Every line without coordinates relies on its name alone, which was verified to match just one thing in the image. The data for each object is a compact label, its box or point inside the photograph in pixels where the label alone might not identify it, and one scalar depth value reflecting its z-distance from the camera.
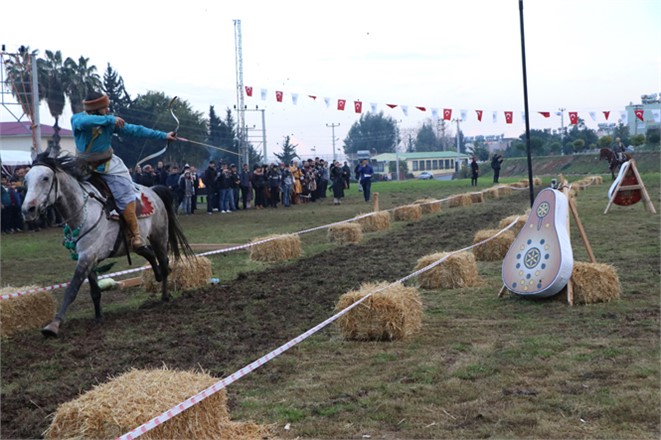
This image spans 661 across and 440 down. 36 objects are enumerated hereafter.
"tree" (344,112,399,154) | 140.88
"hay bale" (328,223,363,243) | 18.06
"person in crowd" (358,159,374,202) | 34.91
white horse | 8.72
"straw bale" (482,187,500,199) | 34.88
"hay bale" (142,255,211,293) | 11.81
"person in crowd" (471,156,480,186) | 47.12
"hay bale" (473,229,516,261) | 14.11
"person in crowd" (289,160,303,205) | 36.03
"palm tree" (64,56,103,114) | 52.75
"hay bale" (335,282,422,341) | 7.82
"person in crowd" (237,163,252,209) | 32.93
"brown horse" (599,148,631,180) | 36.72
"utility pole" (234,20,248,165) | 45.77
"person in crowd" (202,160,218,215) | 29.80
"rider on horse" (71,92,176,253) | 9.44
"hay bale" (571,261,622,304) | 9.38
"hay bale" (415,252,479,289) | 11.13
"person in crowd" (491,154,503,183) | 48.97
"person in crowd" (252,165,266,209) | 33.53
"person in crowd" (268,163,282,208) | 33.81
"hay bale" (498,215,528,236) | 16.81
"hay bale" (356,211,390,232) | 21.12
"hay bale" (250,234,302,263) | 15.03
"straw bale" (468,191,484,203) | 32.38
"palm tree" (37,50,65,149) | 51.88
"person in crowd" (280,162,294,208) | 34.56
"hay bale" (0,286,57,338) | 8.81
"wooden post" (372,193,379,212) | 23.16
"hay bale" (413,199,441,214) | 27.08
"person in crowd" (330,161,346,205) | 34.22
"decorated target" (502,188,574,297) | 9.40
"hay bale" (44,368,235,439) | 4.28
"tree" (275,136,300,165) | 69.12
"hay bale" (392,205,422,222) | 24.56
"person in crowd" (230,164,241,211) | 31.19
